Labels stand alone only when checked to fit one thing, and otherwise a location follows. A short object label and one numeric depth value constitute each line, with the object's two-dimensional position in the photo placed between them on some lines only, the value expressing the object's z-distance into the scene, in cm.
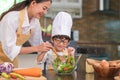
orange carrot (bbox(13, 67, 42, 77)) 196
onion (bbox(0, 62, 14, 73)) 199
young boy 230
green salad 225
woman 235
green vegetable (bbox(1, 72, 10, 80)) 187
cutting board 189
